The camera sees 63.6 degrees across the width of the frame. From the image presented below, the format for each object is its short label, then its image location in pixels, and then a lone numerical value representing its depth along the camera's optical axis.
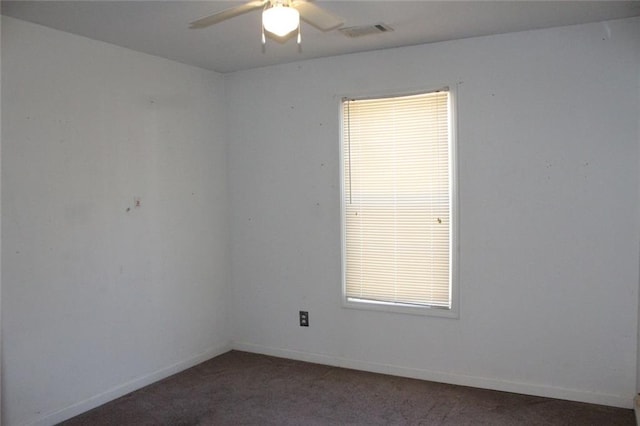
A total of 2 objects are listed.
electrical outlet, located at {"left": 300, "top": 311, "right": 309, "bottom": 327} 4.34
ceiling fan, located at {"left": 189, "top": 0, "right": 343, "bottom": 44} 2.35
